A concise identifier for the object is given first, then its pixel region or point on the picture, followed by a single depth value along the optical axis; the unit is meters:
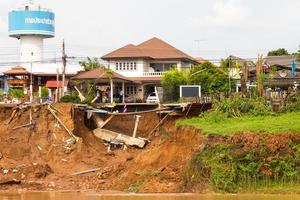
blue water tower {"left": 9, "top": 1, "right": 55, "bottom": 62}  93.88
